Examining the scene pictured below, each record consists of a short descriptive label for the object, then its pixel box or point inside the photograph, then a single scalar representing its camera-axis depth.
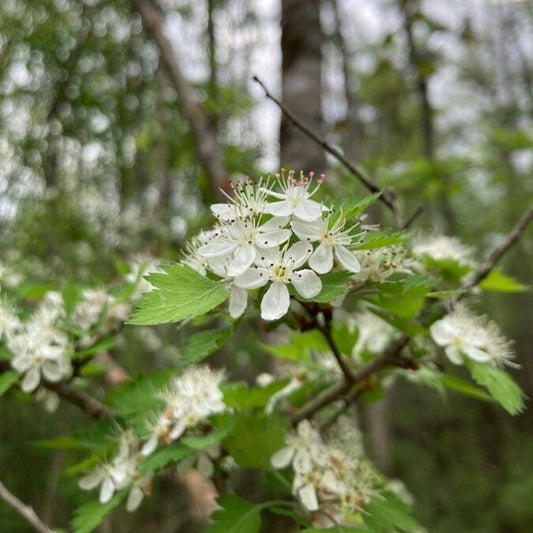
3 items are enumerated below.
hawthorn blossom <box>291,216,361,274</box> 0.09
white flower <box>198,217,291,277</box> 0.09
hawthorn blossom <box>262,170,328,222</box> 0.09
